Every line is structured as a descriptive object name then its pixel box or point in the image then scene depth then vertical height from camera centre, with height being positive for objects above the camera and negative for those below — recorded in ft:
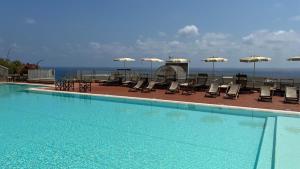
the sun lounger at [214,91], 45.80 -2.33
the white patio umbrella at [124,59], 68.94 +3.57
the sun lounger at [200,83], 52.46 -1.33
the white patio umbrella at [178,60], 61.67 +3.06
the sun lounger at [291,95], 39.70 -2.53
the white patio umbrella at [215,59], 56.63 +3.01
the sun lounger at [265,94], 41.09 -2.48
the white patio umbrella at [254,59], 50.67 +2.75
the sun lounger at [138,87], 54.68 -2.12
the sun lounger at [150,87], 53.11 -2.05
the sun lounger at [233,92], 44.01 -2.37
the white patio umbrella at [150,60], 65.79 +3.30
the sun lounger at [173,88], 50.66 -2.11
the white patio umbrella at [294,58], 47.59 +2.74
